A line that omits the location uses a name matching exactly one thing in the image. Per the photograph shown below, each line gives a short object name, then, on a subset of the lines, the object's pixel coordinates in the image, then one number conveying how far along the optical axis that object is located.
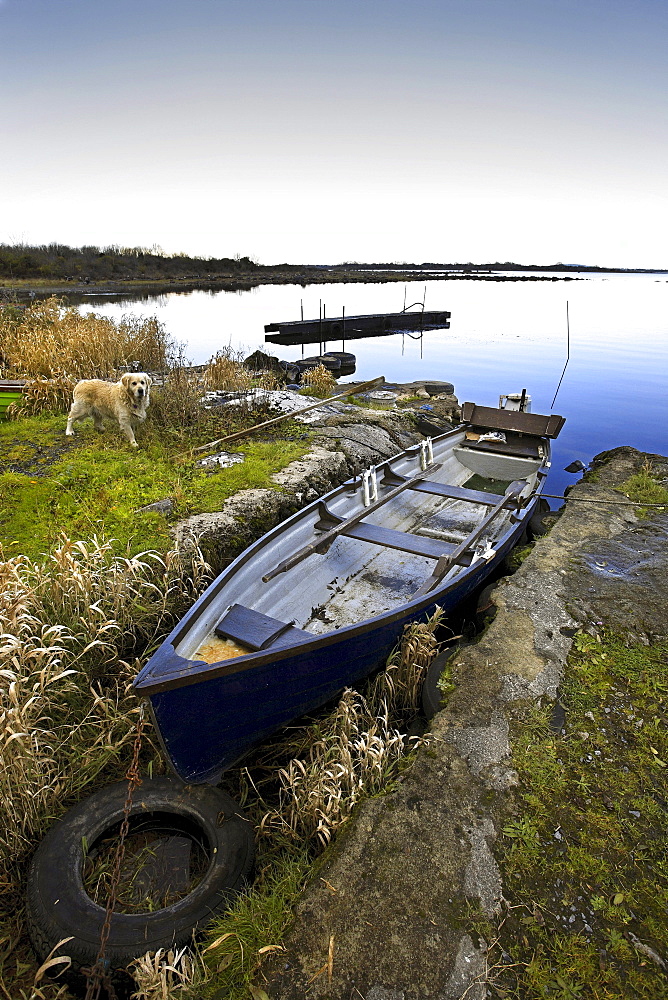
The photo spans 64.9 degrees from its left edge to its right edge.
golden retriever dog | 7.70
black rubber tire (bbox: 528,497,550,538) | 7.82
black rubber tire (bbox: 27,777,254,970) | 2.85
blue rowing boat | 3.64
